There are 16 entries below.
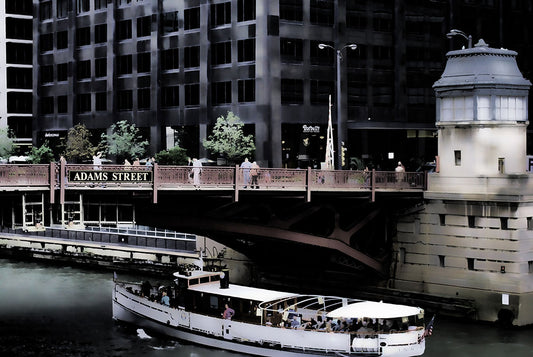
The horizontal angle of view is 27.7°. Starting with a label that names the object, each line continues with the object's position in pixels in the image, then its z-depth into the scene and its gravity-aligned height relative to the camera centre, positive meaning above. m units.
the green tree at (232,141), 94.94 +1.86
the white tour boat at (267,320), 53.78 -8.43
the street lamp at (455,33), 58.92 +7.05
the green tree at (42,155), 105.89 +0.83
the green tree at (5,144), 121.44 +2.19
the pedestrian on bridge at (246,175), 57.97 -0.70
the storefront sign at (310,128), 97.62 +3.04
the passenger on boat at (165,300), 62.97 -8.02
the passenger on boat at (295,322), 55.47 -8.23
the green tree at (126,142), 106.75 +2.05
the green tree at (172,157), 85.81 +0.43
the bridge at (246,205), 52.81 -2.39
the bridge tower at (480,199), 61.53 -2.21
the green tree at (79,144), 110.94 +1.95
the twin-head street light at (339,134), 65.94 +1.73
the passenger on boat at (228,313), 58.30 -8.16
